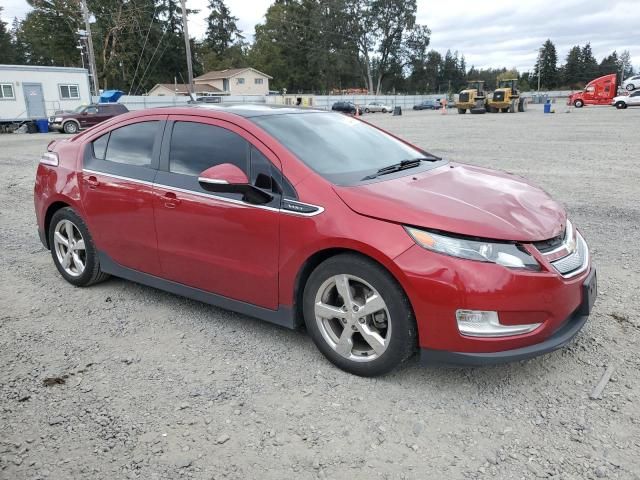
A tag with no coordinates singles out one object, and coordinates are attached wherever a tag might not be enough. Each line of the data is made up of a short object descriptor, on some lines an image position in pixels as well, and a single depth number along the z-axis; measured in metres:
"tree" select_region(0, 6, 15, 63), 75.75
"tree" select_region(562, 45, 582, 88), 106.94
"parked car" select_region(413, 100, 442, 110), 65.16
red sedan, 2.72
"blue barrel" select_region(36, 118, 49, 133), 29.58
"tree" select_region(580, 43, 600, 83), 107.69
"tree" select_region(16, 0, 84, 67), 58.09
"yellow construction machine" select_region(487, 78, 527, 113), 39.62
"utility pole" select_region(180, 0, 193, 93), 33.28
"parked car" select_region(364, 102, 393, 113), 57.62
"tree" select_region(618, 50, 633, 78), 117.74
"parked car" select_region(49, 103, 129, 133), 27.19
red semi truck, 44.19
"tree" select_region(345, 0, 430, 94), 81.44
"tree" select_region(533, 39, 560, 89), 109.06
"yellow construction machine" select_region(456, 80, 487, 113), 41.09
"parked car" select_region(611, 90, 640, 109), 39.41
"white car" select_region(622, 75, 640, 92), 44.75
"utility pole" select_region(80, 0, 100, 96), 35.78
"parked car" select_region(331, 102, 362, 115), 47.82
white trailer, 29.92
